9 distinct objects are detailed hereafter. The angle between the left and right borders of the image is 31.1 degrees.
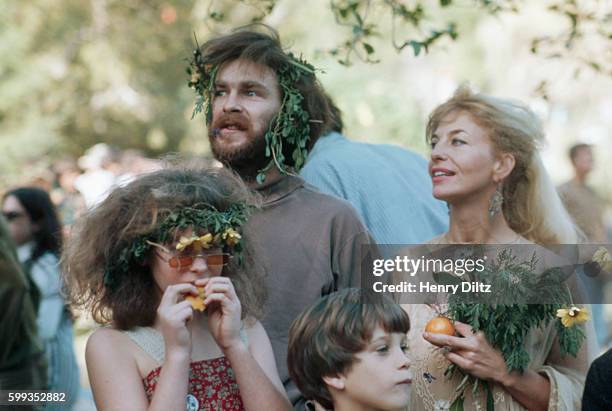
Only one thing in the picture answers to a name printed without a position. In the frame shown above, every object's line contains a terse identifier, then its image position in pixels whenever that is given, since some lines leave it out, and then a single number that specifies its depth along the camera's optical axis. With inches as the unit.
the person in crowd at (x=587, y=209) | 213.6
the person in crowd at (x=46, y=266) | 283.7
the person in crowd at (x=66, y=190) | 445.1
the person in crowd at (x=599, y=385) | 122.7
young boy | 135.2
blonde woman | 150.3
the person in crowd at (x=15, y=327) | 241.6
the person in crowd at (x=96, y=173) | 513.7
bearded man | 165.0
